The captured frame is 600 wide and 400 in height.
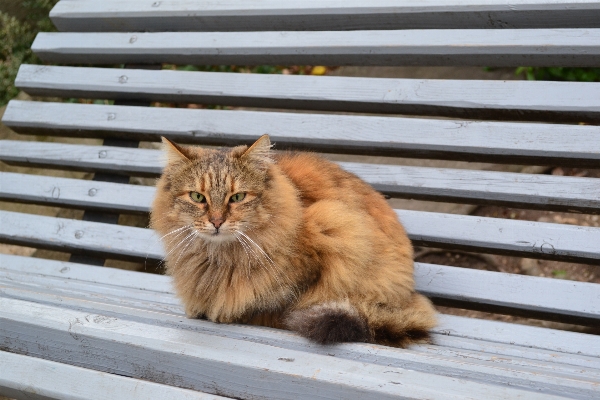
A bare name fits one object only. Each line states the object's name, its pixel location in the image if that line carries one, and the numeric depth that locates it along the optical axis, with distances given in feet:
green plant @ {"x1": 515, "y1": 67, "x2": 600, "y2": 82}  13.06
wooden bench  5.31
